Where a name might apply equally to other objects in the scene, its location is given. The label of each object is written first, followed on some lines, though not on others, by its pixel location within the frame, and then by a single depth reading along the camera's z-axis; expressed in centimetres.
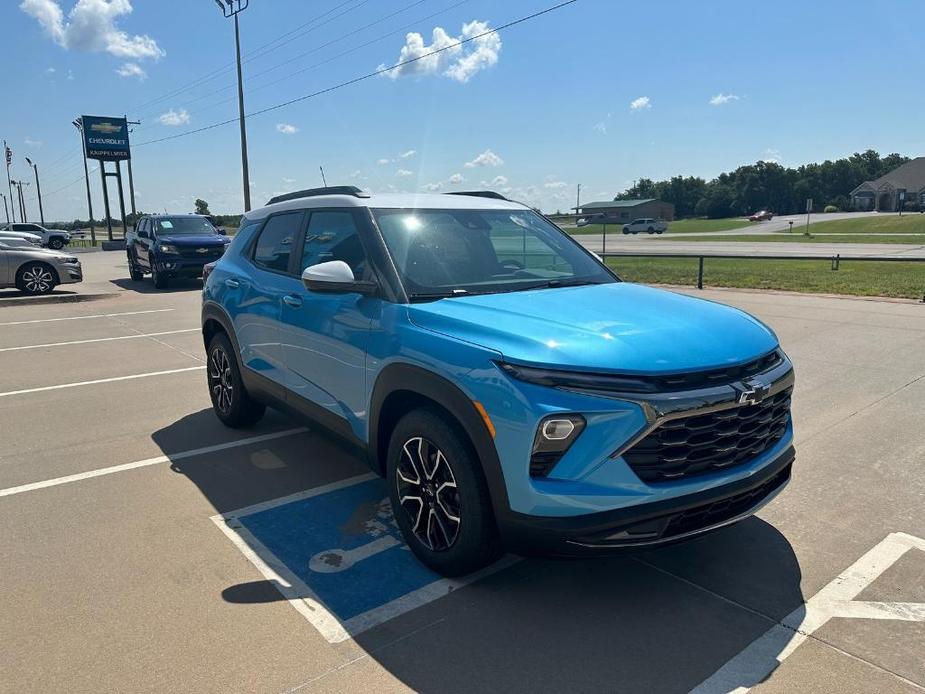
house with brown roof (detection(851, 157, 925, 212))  9684
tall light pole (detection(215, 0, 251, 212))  2873
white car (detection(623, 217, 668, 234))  7100
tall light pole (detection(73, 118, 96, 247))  4524
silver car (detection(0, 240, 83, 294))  1480
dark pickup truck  1702
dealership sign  4506
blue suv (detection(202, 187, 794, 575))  260
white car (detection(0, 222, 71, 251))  4488
